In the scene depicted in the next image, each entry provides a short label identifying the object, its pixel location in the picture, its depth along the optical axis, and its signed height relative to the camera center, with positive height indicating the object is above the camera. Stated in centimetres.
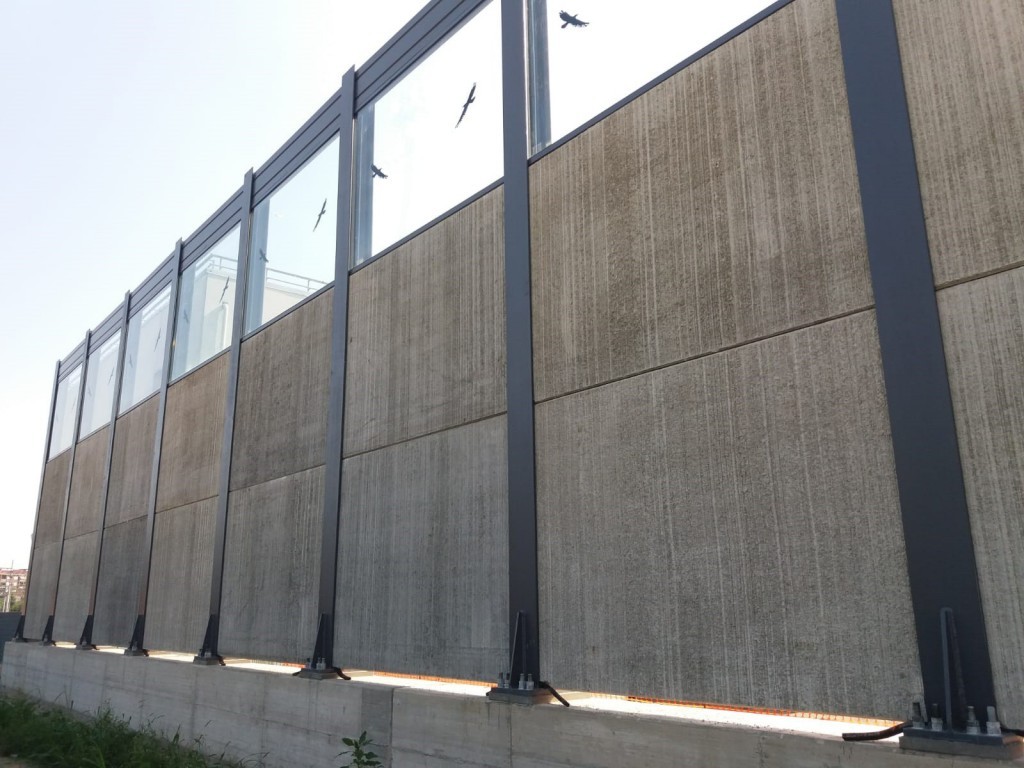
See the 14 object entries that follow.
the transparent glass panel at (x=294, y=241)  1146 +531
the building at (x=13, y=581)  10356 +524
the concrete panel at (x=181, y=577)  1287 +65
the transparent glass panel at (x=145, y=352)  1702 +550
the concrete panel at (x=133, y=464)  1627 +305
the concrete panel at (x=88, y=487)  1873 +299
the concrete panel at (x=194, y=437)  1351 +298
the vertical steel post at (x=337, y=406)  952 +249
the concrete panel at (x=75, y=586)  1825 +74
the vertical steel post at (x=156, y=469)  1459 +266
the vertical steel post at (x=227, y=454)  1200 +241
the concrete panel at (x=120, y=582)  1548 +70
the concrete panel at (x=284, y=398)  1089 +295
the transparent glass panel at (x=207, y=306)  1417 +538
